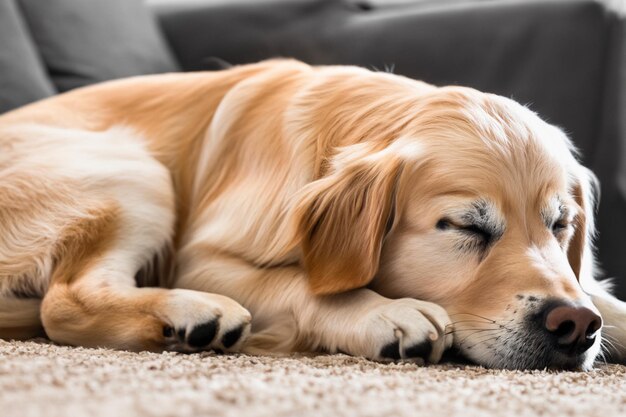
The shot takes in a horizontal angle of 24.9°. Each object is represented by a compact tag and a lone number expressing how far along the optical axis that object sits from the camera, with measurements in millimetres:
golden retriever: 1111
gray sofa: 1582
